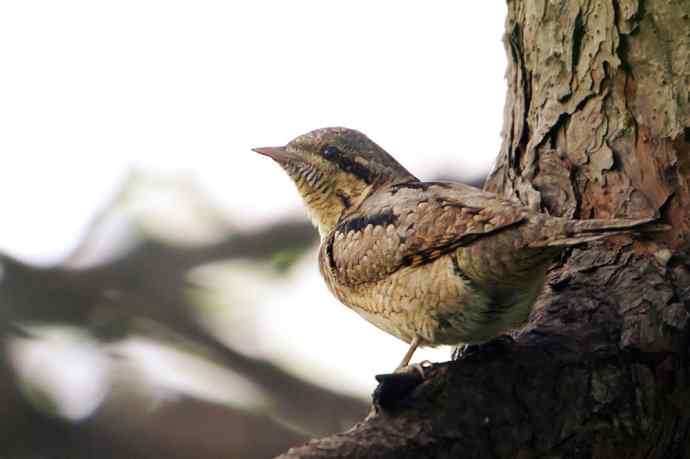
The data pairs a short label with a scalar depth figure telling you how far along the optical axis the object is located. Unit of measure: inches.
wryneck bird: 227.8
